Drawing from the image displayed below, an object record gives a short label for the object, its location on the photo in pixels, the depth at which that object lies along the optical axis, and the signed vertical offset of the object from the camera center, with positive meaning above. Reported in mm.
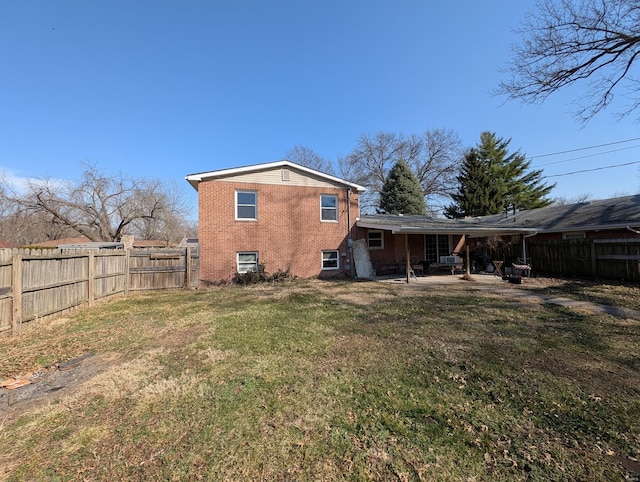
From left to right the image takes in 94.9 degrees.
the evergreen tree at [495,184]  30234 +6670
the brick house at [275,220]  12625 +1442
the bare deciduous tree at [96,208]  21594 +3917
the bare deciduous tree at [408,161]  33062 +9690
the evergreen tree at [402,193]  27469 +5284
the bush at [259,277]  12545 -1109
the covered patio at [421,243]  13555 +301
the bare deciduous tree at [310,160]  34812 +10793
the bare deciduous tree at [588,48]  8664 +6085
